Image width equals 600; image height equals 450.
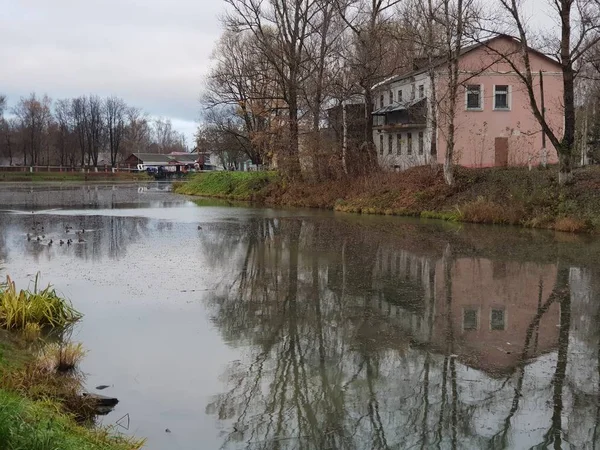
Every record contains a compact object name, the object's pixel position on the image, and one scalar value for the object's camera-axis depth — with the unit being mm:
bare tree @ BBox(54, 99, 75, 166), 116500
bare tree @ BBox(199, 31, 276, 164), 41625
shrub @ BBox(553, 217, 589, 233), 21016
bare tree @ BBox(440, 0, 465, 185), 27766
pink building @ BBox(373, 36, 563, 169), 38281
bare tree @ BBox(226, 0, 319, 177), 39562
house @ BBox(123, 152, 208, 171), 123962
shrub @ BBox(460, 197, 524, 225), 23969
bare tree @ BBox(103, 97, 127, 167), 124281
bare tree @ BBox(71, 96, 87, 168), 118312
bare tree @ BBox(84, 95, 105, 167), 119562
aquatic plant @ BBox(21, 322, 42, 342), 8766
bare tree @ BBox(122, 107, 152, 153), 138875
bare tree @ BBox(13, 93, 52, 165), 112500
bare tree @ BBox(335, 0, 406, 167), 35344
